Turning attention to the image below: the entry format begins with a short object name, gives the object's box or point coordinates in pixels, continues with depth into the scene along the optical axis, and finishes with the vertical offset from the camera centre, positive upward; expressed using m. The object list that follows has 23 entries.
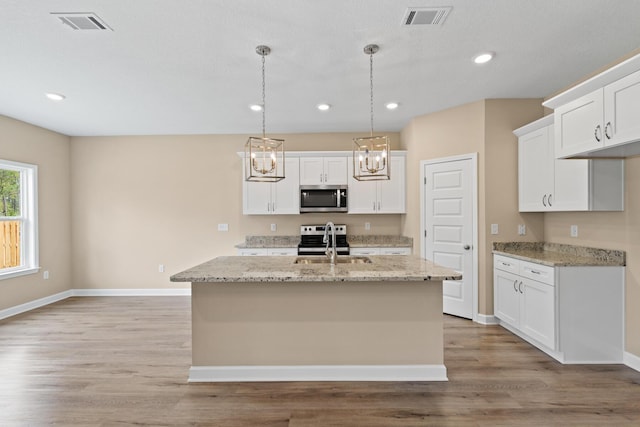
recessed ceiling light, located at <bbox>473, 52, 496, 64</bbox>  2.82 +1.40
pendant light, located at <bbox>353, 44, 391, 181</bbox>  2.67 +0.53
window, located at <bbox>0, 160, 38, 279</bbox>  4.48 -0.08
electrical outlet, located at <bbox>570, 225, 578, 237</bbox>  3.35 -0.20
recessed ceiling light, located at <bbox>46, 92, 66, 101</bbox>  3.62 +1.36
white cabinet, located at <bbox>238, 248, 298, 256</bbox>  4.82 -0.59
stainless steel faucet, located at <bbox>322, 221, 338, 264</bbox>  2.96 -0.43
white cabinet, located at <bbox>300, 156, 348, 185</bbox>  4.98 +0.66
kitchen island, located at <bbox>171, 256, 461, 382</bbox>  2.59 -0.96
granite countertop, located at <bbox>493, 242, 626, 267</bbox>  2.87 -0.46
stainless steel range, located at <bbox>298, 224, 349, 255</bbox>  4.81 -0.45
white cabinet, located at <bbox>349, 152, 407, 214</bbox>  4.95 +0.28
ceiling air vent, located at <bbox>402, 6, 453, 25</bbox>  2.19 +1.40
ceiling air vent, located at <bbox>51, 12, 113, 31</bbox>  2.20 +1.38
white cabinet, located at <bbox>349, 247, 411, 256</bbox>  4.78 -0.59
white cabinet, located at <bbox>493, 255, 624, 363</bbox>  2.83 -0.92
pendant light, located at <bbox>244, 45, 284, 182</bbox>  2.59 +0.55
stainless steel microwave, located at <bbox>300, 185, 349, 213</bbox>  4.93 +0.22
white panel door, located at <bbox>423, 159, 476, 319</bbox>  4.06 -0.17
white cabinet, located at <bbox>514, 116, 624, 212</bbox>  2.87 +0.33
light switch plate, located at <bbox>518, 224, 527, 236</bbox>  3.87 -0.21
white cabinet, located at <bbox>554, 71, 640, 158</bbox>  2.20 +0.72
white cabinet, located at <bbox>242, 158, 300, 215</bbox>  5.00 +0.26
